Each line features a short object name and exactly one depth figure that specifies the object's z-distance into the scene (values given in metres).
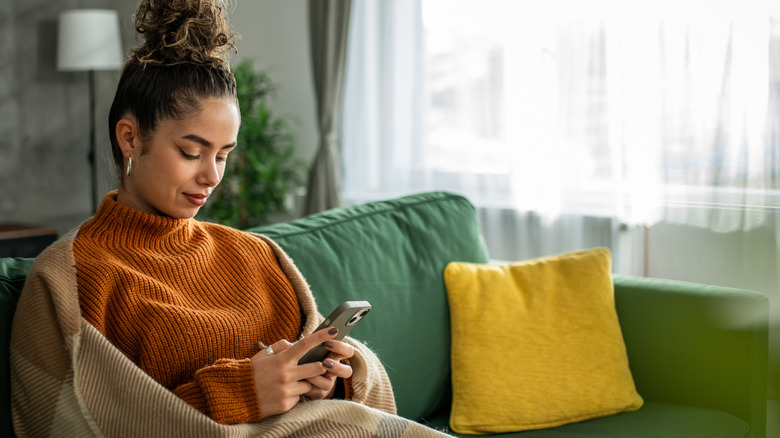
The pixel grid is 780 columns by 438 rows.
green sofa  1.78
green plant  3.58
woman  1.16
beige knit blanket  1.16
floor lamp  3.84
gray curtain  3.58
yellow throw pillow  1.84
